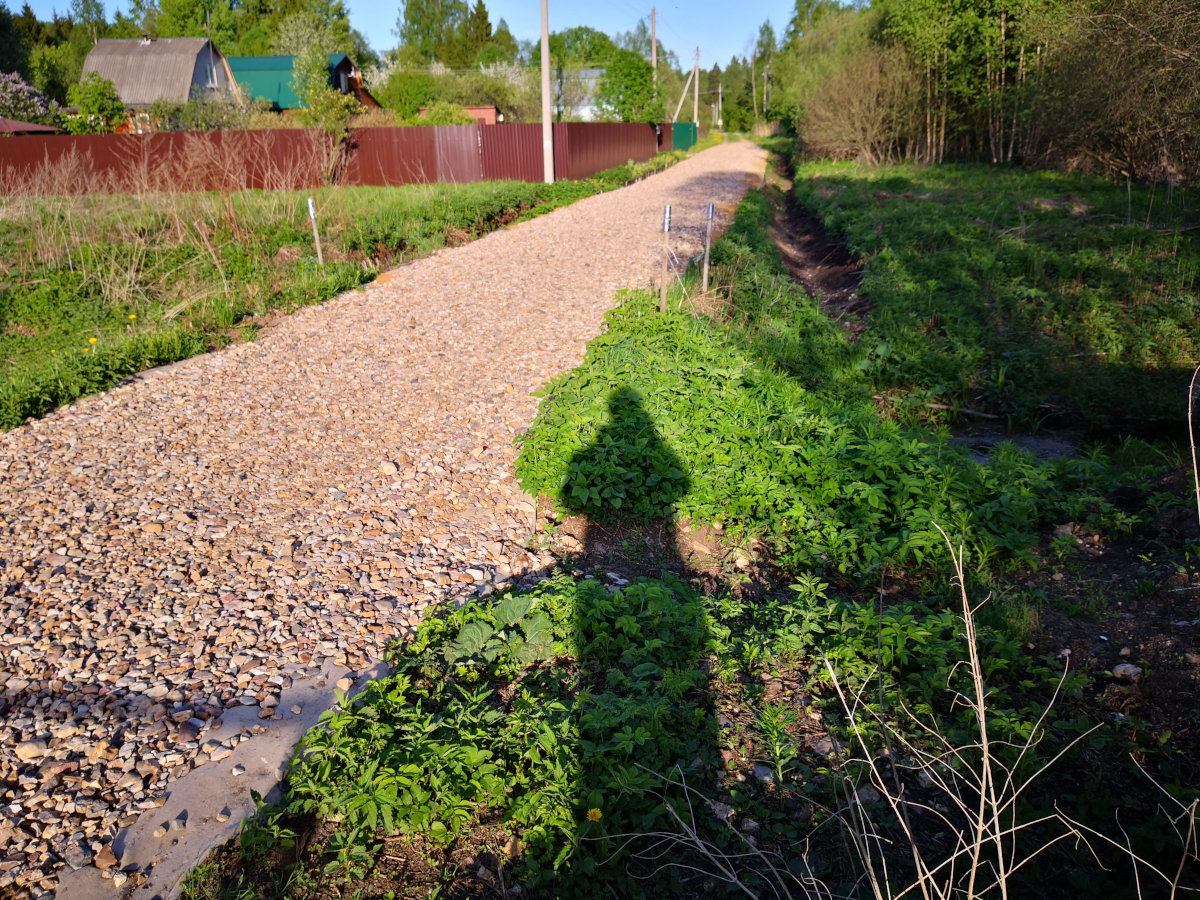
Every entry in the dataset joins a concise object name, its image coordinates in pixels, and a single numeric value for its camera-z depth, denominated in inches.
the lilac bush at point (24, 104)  1175.0
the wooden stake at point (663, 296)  289.2
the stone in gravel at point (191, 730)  114.4
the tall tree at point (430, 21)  2741.1
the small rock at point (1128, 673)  126.3
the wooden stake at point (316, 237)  354.9
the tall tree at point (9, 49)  1491.1
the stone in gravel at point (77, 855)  94.6
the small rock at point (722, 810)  100.5
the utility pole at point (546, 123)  761.0
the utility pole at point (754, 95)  2902.8
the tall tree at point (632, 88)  1338.6
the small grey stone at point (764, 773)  107.3
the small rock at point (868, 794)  105.4
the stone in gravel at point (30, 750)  110.1
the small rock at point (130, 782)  105.5
